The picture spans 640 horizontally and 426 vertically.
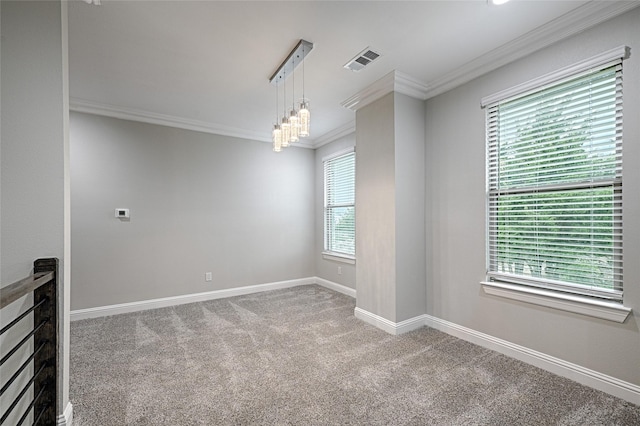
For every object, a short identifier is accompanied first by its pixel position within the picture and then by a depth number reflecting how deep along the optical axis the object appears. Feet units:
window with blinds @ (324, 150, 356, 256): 15.08
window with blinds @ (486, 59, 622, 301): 6.59
